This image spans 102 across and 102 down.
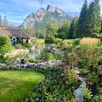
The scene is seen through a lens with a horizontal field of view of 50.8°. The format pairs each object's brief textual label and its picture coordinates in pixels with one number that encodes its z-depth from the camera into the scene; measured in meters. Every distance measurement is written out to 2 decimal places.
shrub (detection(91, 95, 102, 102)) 2.92
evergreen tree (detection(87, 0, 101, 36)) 20.23
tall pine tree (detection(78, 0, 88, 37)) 21.03
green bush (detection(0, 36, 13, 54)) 12.22
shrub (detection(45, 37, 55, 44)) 20.75
